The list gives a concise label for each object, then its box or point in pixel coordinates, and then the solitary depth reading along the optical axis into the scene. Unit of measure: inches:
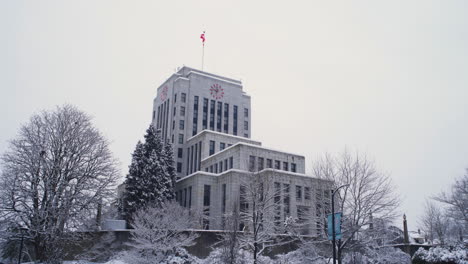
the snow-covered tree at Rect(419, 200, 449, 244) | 2603.1
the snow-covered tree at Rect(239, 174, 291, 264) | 1323.8
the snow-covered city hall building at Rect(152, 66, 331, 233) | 2242.9
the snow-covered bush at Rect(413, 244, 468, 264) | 1461.6
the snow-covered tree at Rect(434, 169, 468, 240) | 1921.8
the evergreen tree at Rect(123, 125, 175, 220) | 1899.6
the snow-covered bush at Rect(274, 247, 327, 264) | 1383.7
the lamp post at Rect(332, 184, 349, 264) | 977.9
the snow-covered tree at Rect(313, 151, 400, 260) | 1328.7
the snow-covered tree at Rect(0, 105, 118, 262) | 1194.0
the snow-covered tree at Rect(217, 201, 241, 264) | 1205.7
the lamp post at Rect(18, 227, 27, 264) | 1149.0
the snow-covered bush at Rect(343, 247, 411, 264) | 1391.5
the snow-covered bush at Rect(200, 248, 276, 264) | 1271.7
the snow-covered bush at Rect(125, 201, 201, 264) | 1370.8
